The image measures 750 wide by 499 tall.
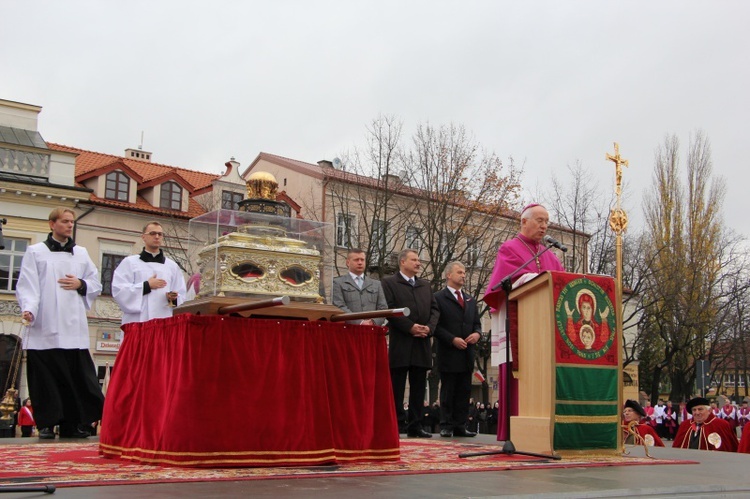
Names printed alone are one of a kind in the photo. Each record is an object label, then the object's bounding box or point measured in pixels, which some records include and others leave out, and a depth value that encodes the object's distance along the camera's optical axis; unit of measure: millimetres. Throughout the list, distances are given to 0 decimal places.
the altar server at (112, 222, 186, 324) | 9164
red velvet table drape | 6359
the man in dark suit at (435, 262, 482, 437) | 10531
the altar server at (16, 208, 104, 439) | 9172
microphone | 7512
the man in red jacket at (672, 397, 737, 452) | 11859
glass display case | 7129
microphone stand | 7305
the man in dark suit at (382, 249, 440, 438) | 10297
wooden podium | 7645
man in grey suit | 9961
